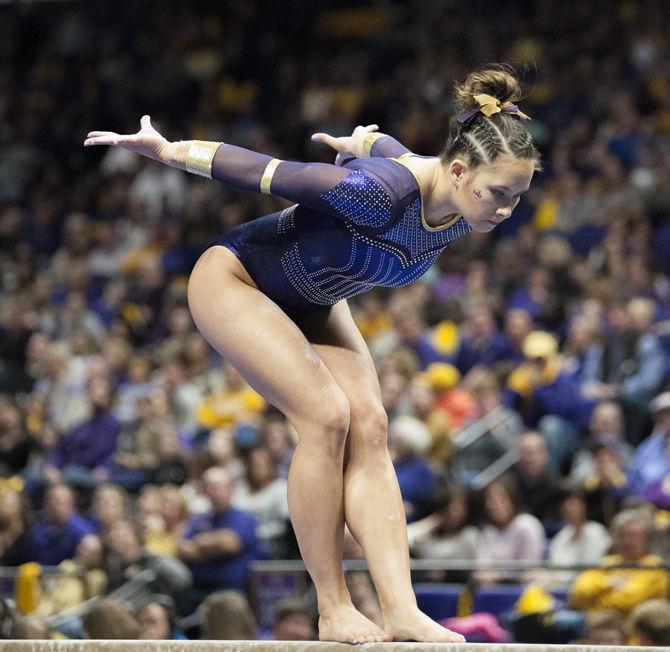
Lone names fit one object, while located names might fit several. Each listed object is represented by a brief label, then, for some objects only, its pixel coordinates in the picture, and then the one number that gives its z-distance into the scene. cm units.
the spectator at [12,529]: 1453
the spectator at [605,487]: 1256
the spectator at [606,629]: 955
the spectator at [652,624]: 923
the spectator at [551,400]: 1443
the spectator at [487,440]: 1471
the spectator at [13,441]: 1739
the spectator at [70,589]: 1237
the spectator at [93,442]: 1730
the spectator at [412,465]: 1366
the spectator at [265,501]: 1342
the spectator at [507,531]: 1248
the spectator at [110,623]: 994
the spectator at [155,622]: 1042
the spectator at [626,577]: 1057
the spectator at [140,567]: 1233
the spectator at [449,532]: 1285
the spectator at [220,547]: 1279
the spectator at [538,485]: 1334
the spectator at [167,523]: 1409
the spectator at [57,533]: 1425
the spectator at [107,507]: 1408
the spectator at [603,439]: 1366
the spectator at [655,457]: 1286
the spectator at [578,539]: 1212
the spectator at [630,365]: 1477
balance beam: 572
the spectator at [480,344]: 1661
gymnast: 648
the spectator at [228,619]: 1023
